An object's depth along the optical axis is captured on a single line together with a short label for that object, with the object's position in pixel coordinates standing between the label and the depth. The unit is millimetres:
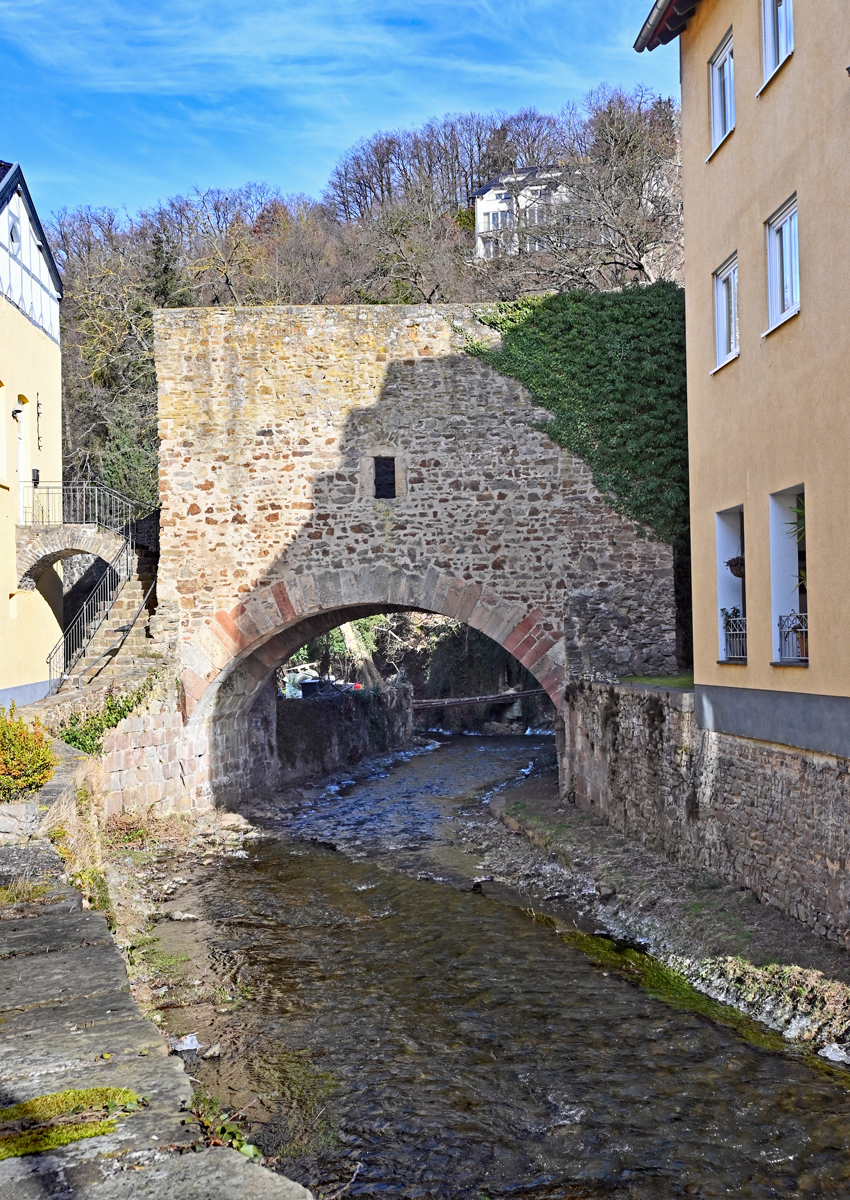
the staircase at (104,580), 14688
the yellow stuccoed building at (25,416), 17034
